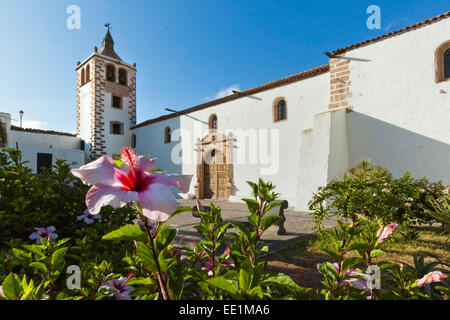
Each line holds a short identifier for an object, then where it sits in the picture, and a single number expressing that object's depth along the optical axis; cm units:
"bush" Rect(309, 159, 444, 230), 369
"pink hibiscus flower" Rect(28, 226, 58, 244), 137
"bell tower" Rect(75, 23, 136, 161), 1599
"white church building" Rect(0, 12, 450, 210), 685
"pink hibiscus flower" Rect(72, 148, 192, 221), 54
